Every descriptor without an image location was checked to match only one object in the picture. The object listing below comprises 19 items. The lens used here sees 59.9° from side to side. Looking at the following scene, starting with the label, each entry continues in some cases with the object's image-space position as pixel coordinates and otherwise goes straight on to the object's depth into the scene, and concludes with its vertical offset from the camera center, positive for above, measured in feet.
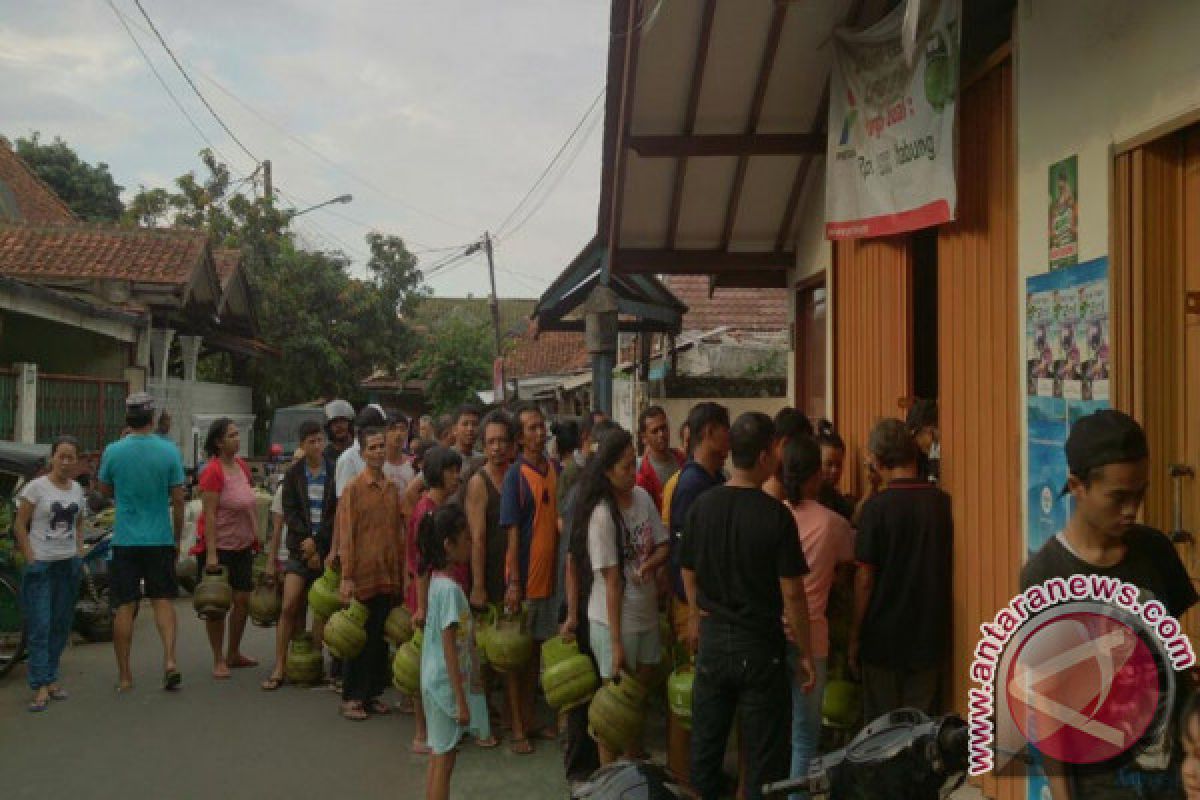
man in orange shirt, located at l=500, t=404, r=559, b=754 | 20.52 -2.12
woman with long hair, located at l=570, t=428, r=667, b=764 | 16.72 -1.96
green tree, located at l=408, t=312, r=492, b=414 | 96.37 +6.39
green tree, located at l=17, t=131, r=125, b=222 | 118.11 +28.78
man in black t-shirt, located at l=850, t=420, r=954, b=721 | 16.03 -2.14
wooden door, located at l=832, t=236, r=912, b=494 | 20.70 +2.21
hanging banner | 17.24 +5.78
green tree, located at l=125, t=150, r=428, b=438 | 88.43 +12.05
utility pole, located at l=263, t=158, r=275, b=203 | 97.25 +23.76
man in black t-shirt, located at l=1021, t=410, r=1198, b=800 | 7.84 -0.63
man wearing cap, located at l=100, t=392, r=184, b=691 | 24.39 -2.28
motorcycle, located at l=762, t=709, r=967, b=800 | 7.72 -2.46
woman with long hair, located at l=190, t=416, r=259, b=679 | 25.45 -2.26
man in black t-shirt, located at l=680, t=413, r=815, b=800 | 13.44 -2.25
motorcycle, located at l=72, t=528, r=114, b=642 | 30.04 -4.92
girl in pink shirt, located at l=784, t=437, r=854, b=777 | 15.49 -1.75
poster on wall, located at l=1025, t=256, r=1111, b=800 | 13.43 +0.99
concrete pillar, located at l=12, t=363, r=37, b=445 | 41.63 +0.96
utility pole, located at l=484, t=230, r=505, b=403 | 101.42 +13.82
